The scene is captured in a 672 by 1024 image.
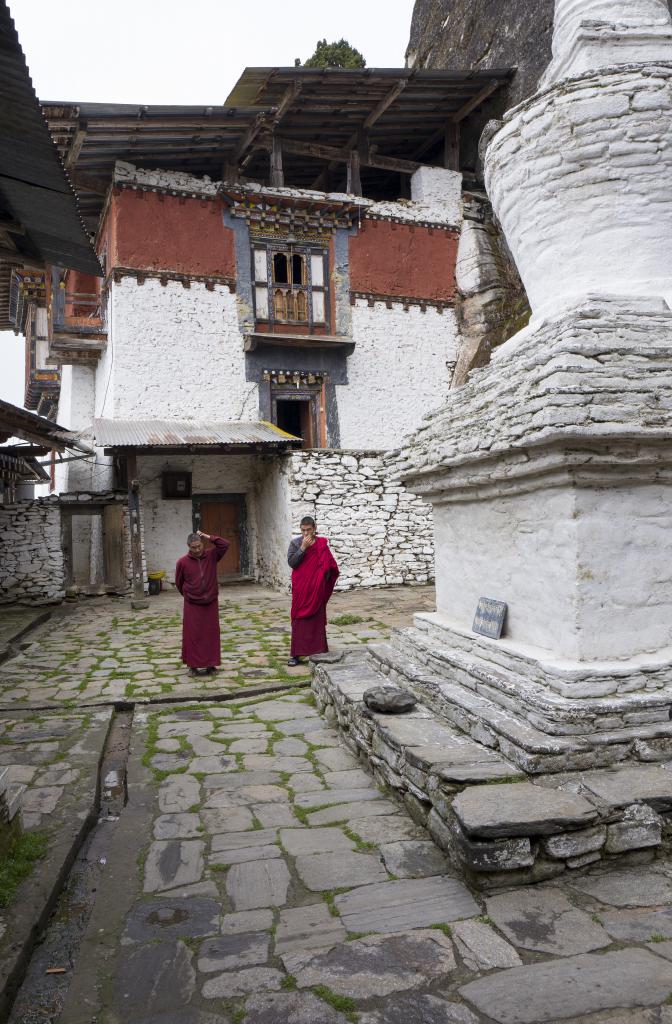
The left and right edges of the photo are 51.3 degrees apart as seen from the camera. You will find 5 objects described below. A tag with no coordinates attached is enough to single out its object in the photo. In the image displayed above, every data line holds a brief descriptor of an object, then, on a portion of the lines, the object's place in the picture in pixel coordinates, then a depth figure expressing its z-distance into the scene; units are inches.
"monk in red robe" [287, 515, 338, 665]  289.9
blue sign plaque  164.4
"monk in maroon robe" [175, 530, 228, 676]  286.0
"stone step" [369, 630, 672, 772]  129.3
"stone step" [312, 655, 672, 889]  112.7
